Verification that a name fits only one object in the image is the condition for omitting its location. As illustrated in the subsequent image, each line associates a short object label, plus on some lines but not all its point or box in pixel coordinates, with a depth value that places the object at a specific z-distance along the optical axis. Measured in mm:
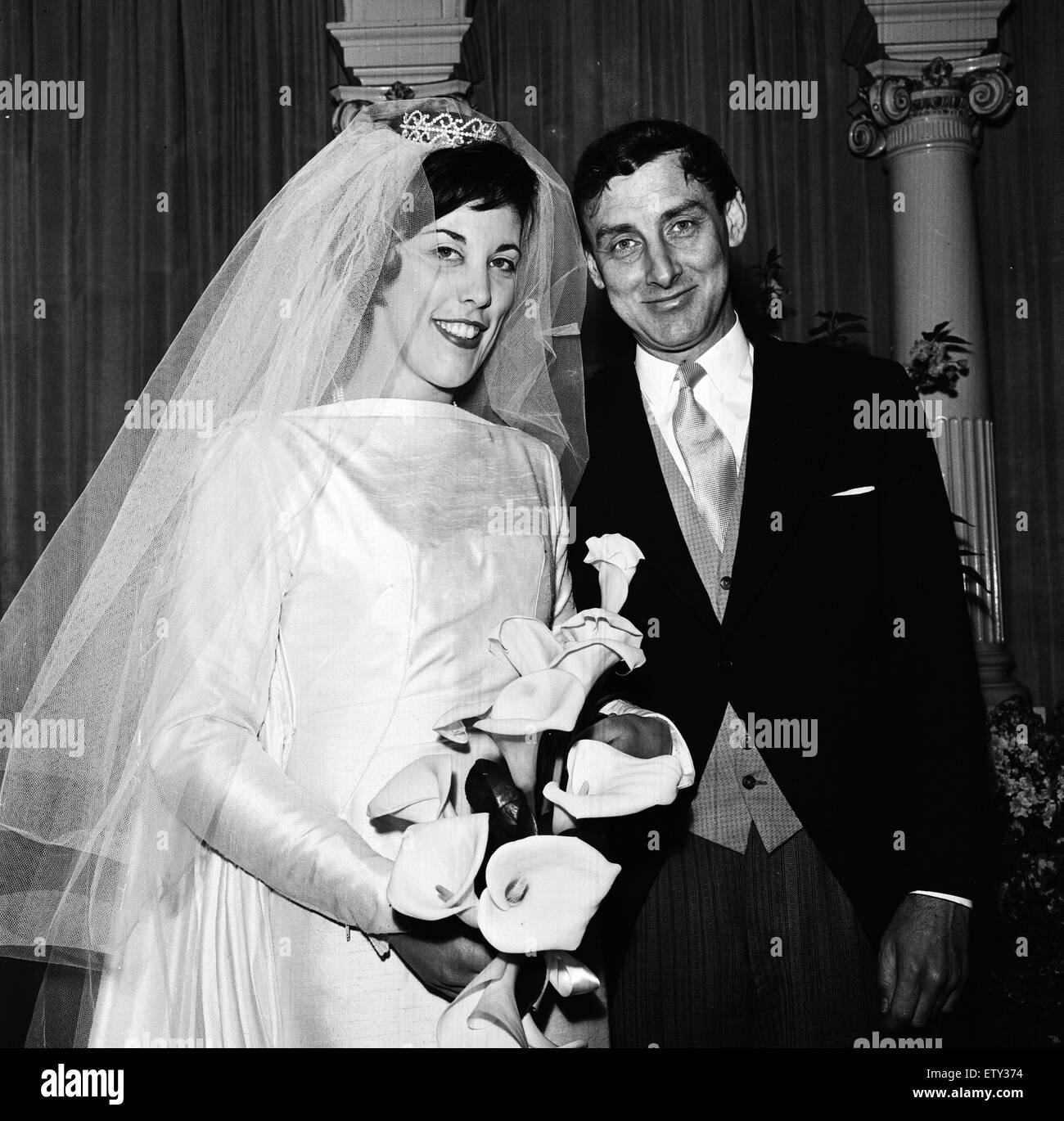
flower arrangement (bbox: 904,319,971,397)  3607
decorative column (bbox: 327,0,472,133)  3717
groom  1719
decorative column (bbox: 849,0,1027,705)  3654
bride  1397
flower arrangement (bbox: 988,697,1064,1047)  2893
